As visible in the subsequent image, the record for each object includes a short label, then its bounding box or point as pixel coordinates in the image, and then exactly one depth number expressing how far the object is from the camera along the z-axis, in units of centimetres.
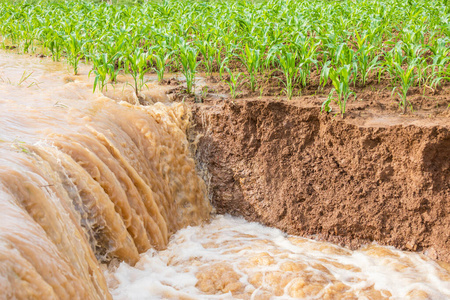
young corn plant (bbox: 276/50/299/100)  475
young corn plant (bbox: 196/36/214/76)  545
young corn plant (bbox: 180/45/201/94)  500
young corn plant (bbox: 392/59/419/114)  424
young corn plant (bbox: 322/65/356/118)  425
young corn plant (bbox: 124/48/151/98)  486
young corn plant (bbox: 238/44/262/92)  489
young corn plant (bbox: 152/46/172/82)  520
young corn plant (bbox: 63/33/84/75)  577
